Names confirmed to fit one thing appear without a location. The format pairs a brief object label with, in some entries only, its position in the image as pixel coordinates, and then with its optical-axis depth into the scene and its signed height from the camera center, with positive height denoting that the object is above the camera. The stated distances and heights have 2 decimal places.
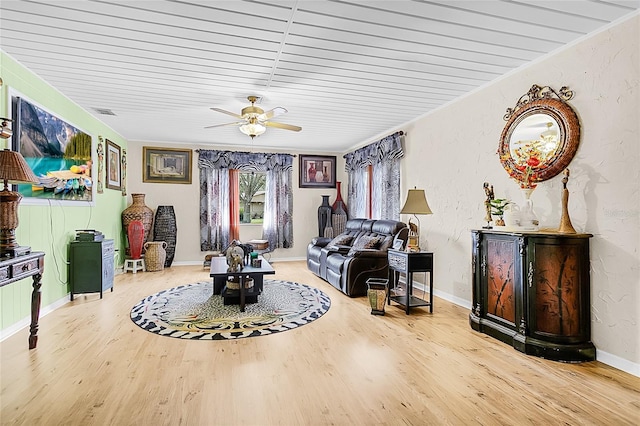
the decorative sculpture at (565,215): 2.72 -0.03
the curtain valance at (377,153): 5.48 +1.06
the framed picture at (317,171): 7.75 +0.94
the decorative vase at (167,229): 6.73 -0.30
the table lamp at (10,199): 2.58 +0.12
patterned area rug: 3.28 -1.10
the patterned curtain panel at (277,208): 7.46 +0.11
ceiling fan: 3.96 +1.13
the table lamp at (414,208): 4.06 +0.05
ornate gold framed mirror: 2.88 +0.67
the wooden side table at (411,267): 3.91 -0.63
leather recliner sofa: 4.59 -0.61
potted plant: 3.30 +0.04
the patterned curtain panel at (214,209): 7.05 +0.09
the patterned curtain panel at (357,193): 6.78 +0.40
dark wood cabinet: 2.66 -0.68
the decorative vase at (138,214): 6.28 +0.00
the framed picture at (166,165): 6.84 +0.98
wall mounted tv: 3.25 +0.68
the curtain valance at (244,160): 7.03 +1.11
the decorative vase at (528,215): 3.03 -0.03
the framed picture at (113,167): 5.60 +0.80
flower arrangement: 3.10 +0.46
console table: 2.42 -0.43
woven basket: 6.30 -0.77
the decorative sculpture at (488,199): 3.45 +0.13
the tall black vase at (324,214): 7.53 -0.03
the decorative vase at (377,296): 3.82 -0.93
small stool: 6.17 -0.92
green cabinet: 4.22 -0.65
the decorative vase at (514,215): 3.15 -0.03
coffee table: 3.86 -0.84
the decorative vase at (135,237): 6.11 -0.41
